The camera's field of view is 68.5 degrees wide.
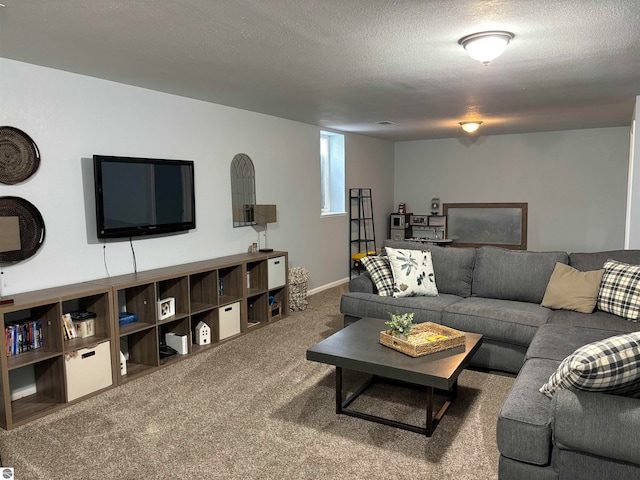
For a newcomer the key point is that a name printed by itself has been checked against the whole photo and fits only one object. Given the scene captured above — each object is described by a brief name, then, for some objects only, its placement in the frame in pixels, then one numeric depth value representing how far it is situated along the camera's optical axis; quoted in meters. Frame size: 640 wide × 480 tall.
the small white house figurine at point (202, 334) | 4.23
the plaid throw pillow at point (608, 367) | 1.72
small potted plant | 2.93
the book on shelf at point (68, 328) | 3.27
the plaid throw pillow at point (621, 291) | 3.39
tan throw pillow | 3.61
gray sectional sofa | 1.81
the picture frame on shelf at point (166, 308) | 3.84
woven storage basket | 5.40
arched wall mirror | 5.01
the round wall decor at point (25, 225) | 3.08
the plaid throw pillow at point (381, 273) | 4.21
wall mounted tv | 3.58
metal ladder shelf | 7.30
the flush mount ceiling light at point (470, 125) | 6.04
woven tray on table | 2.78
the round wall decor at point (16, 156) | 3.05
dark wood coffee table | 2.55
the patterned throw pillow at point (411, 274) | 4.16
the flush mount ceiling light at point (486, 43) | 2.65
